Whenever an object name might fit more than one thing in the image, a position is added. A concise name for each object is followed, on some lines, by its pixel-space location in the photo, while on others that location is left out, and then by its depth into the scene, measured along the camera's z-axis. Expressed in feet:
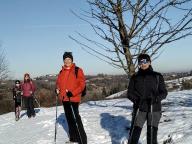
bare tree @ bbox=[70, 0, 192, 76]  15.21
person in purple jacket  24.41
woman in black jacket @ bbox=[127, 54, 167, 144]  11.51
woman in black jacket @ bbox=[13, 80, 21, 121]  24.48
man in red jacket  14.13
